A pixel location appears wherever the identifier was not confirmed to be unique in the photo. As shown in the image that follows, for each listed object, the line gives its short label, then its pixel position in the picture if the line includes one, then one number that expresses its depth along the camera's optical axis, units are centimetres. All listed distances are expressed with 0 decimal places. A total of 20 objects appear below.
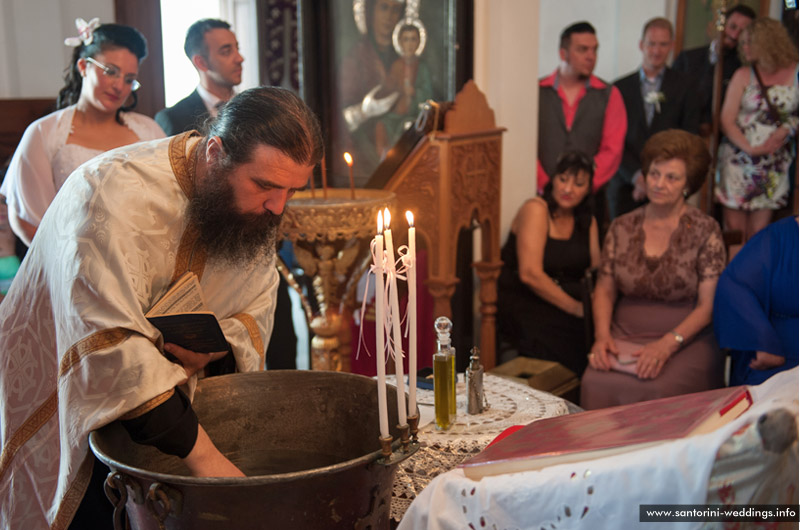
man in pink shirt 566
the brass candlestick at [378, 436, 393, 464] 129
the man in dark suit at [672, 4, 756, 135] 586
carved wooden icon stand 382
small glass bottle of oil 212
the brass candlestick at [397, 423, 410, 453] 133
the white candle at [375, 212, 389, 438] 124
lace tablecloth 199
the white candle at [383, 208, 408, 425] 127
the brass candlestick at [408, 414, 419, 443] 138
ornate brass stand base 314
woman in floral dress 534
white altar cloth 108
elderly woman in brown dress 357
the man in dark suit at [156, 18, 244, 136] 375
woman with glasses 298
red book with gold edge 118
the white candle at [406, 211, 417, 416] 128
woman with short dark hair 433
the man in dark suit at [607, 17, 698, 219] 588
